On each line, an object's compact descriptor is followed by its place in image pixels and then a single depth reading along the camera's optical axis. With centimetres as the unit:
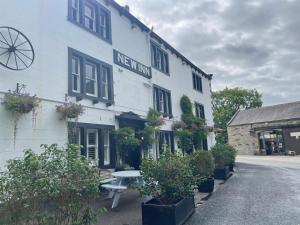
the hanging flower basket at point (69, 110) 920
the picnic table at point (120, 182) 793
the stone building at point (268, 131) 3522
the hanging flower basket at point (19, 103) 747
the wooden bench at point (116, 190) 776
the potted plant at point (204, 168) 993
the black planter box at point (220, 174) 1367
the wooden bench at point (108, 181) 962
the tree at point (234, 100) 5975
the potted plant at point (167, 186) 605
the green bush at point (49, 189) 357
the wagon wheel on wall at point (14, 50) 790
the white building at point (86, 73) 827
